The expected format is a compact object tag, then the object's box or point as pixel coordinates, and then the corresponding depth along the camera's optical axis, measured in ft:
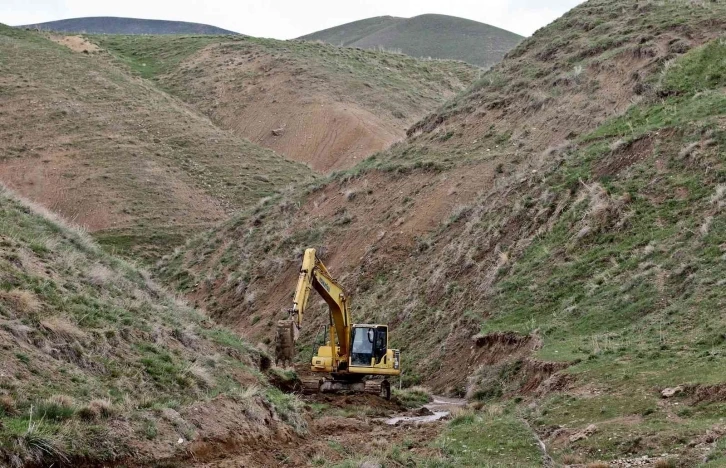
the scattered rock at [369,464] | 39.72
